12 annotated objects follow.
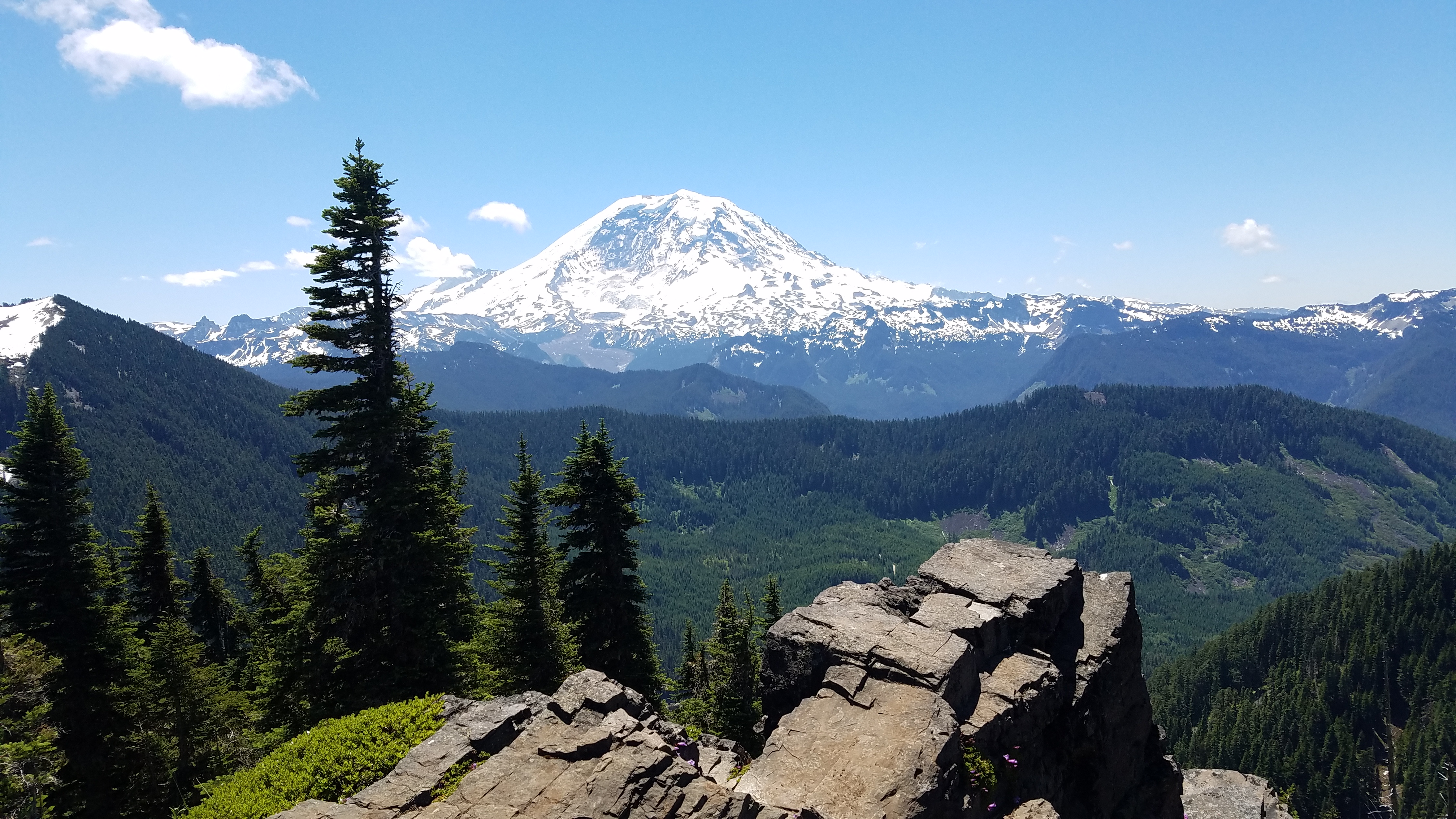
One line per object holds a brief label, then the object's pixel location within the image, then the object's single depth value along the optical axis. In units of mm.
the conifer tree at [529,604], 32688
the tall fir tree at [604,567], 35938
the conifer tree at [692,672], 56094
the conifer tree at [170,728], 30641
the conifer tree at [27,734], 22000
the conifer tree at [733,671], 39031
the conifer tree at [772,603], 49459
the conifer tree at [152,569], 42156
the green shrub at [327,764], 16453
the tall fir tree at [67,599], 31109
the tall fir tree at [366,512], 27828
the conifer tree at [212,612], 51281
